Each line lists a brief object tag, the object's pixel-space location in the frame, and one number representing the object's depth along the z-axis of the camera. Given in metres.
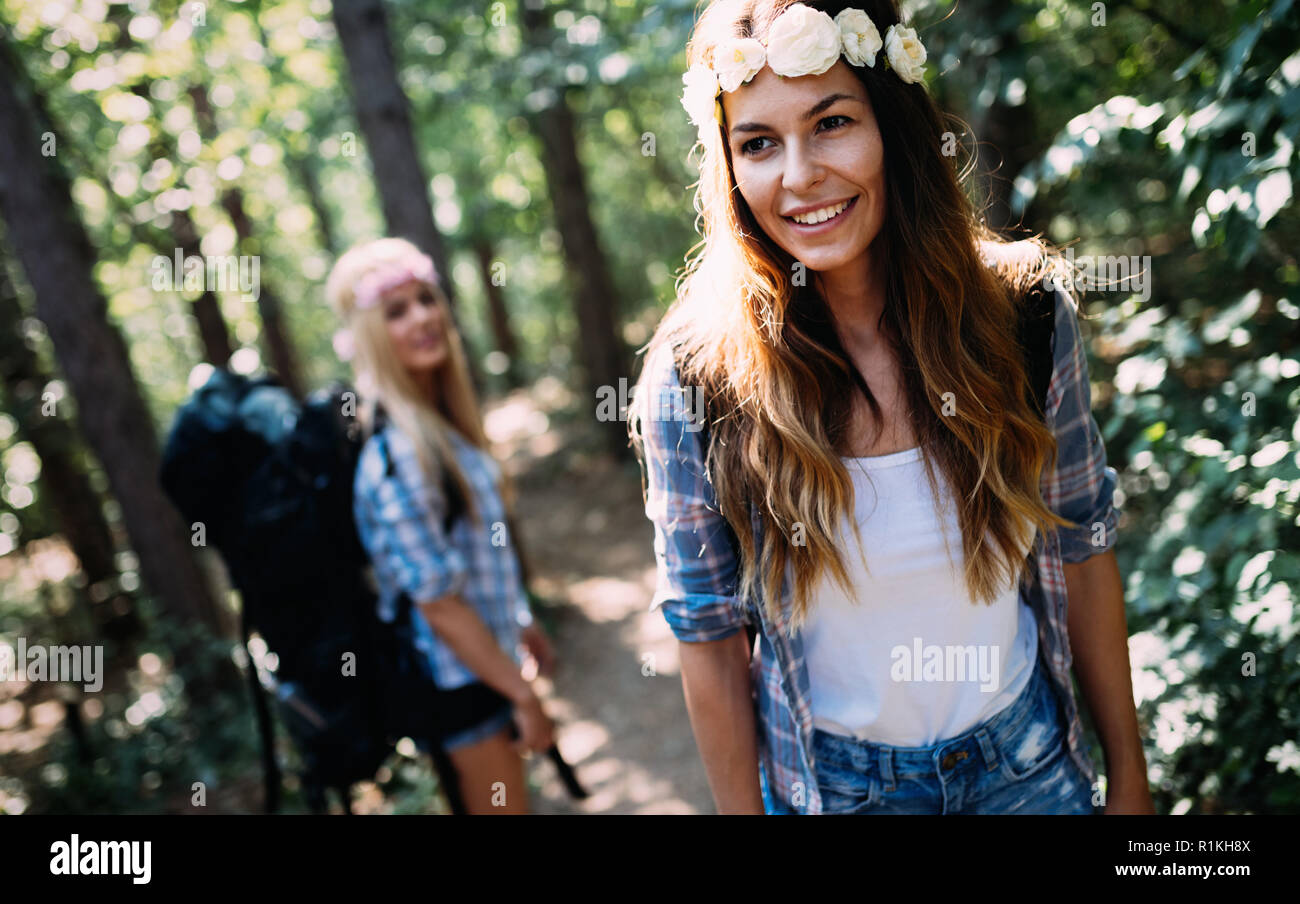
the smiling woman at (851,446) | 1.52
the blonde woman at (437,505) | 2.69
